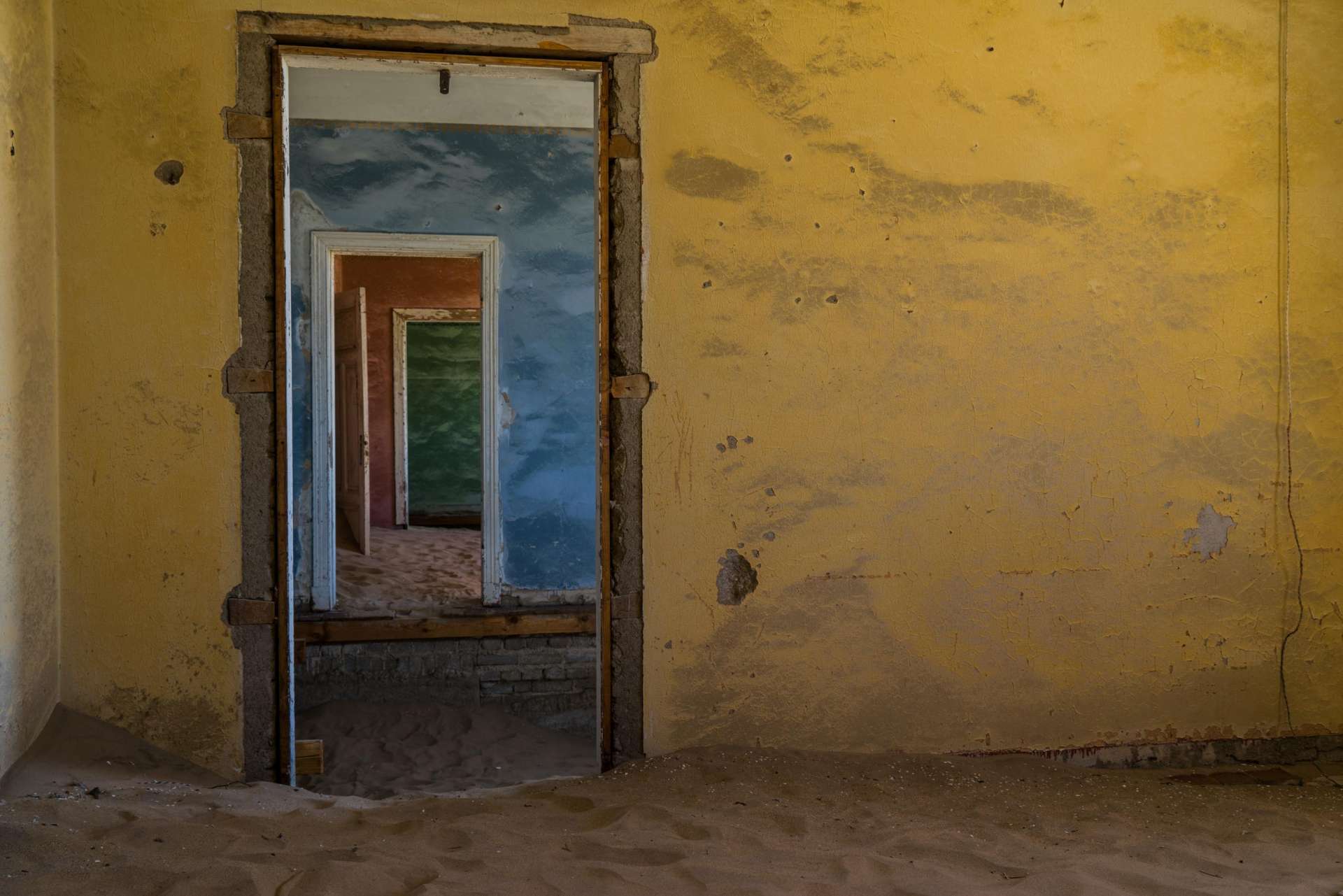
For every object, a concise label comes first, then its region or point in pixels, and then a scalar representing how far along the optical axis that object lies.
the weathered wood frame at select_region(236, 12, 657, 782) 3.00
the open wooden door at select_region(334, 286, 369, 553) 6.97
